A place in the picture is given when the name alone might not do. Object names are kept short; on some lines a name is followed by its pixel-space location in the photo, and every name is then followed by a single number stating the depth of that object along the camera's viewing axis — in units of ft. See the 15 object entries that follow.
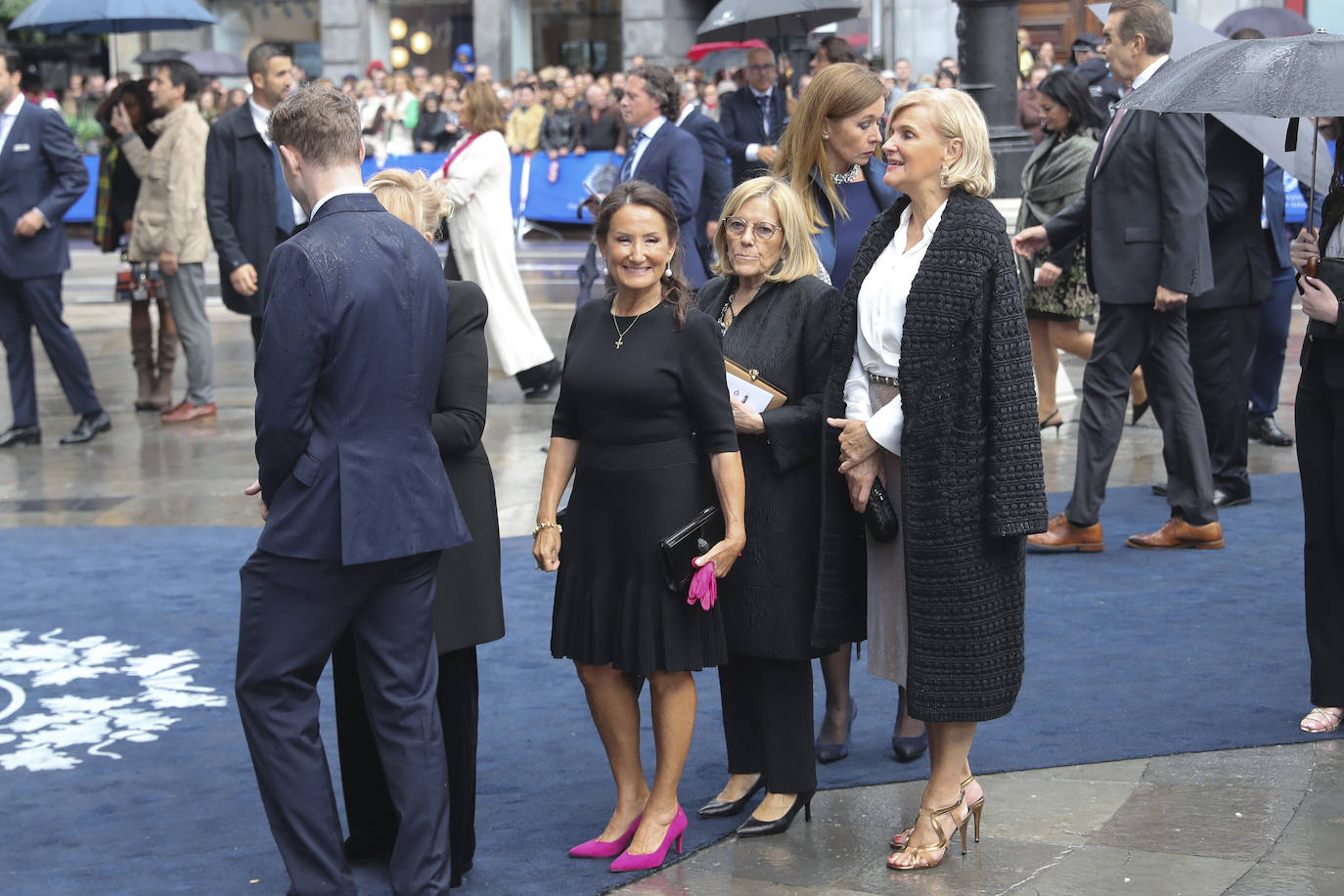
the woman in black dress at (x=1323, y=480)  16.96
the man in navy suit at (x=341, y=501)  12.32
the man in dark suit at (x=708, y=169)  32.71
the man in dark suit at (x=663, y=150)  30.35
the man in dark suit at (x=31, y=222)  33.09
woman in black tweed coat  13.85
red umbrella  62.49
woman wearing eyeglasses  14.98
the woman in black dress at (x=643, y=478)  14.25
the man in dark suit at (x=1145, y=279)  23.48
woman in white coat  34.01
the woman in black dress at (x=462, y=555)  13.79
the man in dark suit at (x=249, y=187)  31.81
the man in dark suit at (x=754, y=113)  39.45
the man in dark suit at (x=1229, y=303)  26.19
